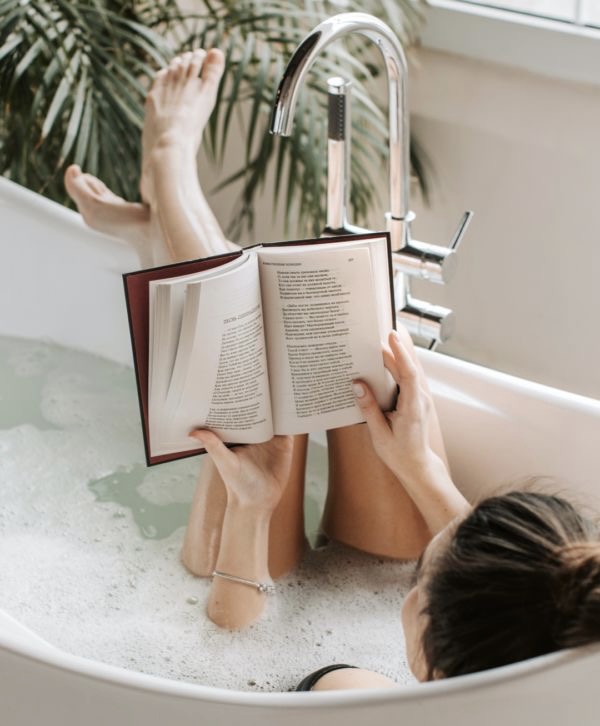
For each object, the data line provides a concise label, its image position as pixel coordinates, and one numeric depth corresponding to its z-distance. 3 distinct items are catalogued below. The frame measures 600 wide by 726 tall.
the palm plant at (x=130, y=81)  2.63
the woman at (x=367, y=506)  1.59
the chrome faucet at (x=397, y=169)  1.94
